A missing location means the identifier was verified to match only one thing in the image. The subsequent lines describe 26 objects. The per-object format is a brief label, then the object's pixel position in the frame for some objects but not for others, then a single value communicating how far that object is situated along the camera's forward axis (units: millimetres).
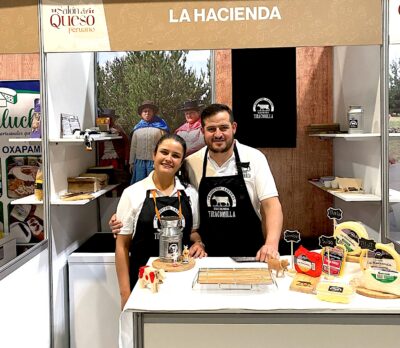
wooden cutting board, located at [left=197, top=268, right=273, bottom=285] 2031
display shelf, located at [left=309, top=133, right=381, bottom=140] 3000
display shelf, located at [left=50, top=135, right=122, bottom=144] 3113
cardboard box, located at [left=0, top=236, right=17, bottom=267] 3163
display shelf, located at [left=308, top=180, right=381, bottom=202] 3029
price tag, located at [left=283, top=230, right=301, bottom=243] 2252
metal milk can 2420
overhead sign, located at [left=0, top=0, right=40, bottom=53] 2771
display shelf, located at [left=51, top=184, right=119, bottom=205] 3133
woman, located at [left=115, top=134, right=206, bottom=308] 2803
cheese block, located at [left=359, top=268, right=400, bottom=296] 1938
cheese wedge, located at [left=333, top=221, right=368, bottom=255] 2443
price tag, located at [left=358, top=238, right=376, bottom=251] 2166
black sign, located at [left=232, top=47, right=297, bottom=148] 4086
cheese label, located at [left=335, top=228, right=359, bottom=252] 2462
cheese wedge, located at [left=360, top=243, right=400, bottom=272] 2014
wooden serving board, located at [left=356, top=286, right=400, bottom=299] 1915
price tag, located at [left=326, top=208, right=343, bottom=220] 2303
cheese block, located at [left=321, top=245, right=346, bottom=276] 2170
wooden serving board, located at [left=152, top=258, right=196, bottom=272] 2326
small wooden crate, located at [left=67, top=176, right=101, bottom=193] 3502
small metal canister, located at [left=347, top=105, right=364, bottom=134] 3234
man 3064
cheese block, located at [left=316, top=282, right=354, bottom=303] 1878
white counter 1840
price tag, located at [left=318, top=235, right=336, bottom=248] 2180
